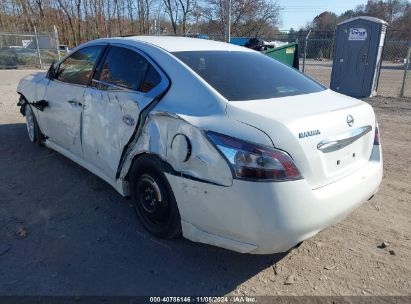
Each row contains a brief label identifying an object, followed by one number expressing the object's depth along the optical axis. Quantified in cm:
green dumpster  944
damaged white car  226
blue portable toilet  1041
